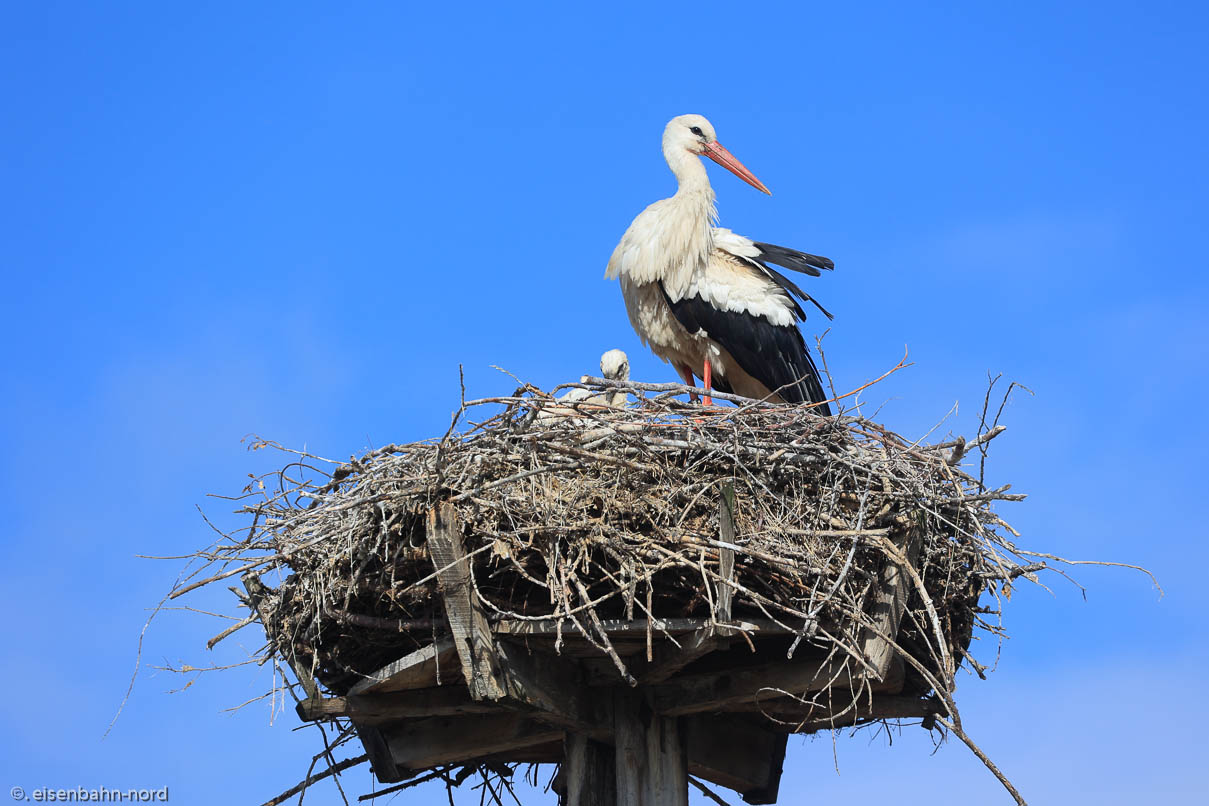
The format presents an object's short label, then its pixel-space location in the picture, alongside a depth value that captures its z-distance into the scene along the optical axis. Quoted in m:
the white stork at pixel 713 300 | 15.12
